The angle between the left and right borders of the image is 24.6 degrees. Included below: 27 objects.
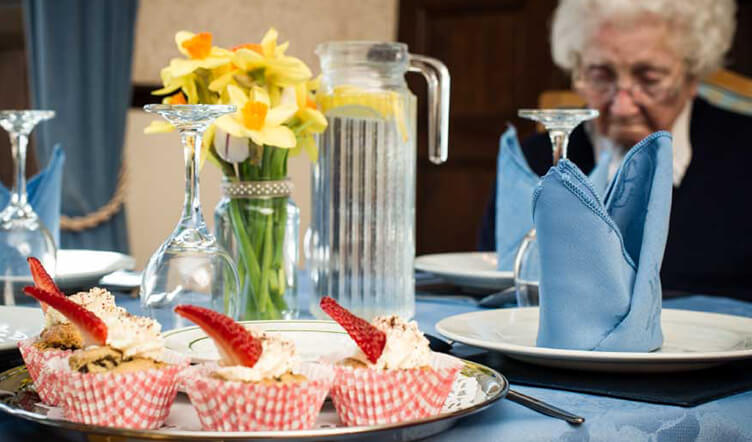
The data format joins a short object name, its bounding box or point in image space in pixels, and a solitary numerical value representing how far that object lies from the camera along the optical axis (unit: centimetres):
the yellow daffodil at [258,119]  149
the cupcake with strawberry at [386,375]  115
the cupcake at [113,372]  114
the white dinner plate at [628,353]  131
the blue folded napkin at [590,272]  138
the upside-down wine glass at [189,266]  132
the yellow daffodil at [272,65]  154
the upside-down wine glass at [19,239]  158
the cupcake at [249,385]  112
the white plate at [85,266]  175
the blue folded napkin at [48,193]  189
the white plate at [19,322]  142
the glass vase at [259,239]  154
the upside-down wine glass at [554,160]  152
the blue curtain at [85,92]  396
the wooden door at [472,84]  438
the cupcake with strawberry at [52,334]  119
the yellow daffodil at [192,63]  152
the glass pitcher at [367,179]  159
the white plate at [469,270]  185
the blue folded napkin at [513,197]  191
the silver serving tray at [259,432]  110
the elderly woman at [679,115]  257
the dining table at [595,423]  118
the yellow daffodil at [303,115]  154
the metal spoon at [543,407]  121
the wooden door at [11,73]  420
